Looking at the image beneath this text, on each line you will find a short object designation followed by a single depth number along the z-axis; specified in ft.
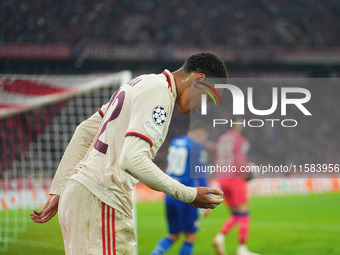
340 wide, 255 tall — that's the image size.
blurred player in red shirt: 49.13
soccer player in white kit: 16.53
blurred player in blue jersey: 41.68
